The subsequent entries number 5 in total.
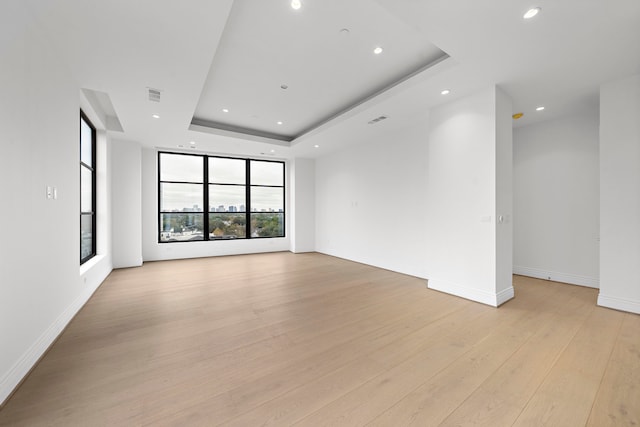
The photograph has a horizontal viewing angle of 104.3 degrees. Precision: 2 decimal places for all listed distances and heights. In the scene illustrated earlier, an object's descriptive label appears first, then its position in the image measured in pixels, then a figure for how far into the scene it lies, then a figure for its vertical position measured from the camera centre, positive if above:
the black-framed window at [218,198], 6.77 +0.44
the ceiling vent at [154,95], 3.43 +1.68
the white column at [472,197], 3.41 +0.23
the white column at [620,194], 3.13 +0.23
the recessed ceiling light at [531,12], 2.11 +1.73
